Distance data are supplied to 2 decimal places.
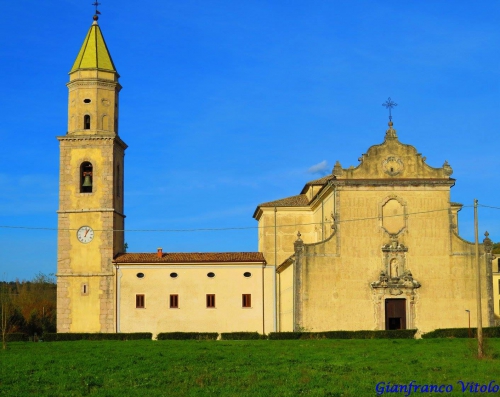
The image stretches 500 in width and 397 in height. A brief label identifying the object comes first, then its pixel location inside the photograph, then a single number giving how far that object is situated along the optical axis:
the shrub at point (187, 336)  48.56
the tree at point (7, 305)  42.57
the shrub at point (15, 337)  49.05
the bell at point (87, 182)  55.66
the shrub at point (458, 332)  43.34
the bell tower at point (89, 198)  53.75
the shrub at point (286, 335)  44.16
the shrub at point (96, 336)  48.19
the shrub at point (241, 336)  48.00
